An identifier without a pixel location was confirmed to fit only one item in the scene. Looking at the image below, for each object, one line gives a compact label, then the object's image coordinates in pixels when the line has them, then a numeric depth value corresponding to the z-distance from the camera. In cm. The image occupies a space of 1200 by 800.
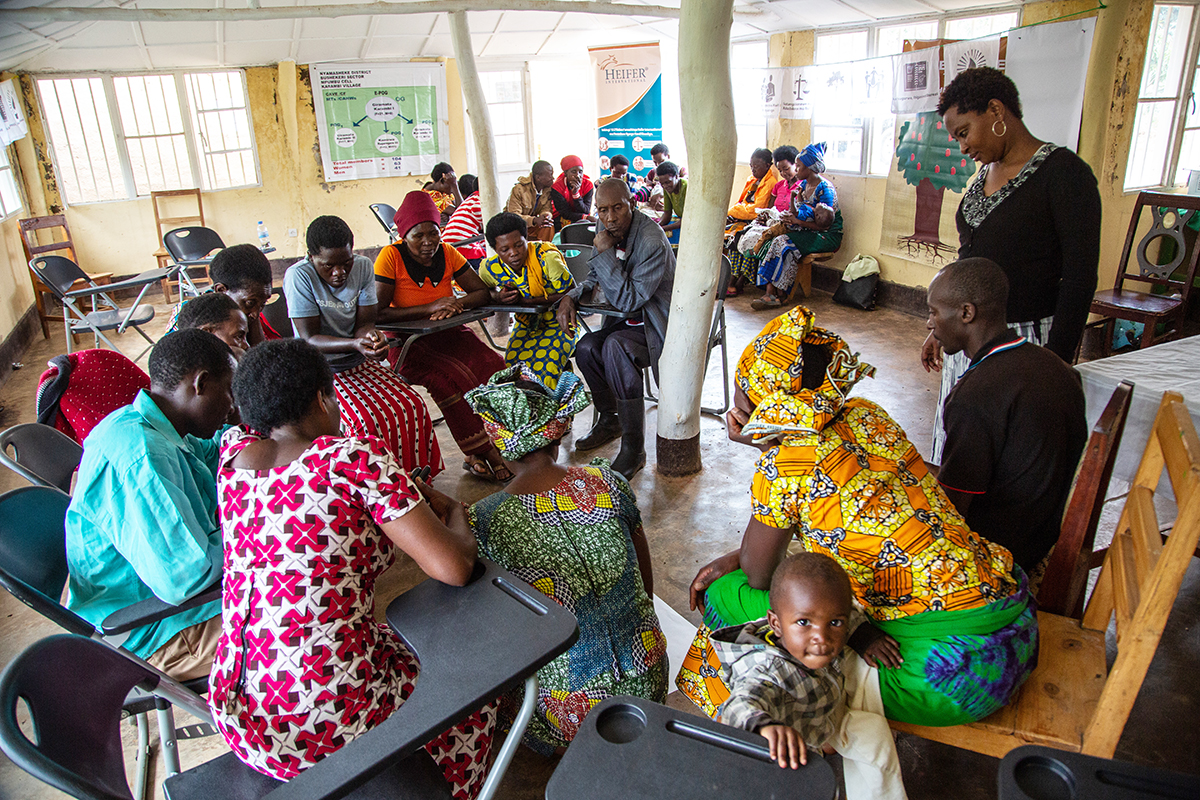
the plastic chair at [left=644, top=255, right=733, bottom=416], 403
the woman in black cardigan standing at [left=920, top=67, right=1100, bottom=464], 242
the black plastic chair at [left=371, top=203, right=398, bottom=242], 784
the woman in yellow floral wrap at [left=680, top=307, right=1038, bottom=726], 153
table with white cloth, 229
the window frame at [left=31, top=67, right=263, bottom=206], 805
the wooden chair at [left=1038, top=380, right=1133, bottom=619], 175
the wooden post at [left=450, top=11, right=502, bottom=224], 619
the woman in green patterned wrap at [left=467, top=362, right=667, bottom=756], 182
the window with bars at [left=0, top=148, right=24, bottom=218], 697
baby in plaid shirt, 144
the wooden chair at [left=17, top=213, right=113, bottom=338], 682
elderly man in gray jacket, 383
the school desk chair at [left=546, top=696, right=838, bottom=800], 107
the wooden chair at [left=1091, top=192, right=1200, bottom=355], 427
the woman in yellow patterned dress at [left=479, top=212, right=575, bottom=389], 395
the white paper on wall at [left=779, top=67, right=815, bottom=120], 746
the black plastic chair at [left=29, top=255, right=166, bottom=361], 540
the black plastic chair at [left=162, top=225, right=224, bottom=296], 690
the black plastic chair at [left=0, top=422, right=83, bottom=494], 210
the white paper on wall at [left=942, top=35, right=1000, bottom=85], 540
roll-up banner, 955
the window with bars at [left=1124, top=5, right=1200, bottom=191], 474
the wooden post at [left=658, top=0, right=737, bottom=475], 315
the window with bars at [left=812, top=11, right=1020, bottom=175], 610
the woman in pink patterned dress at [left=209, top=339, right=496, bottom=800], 140
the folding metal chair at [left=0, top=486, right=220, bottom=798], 164
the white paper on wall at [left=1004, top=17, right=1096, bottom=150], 484
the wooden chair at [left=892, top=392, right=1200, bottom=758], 137
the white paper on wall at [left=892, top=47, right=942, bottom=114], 591
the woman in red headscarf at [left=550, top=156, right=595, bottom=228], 765
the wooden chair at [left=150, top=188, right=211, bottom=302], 843
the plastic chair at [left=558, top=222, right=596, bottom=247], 585
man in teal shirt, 174
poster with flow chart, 928
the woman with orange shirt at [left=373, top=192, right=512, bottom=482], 376
